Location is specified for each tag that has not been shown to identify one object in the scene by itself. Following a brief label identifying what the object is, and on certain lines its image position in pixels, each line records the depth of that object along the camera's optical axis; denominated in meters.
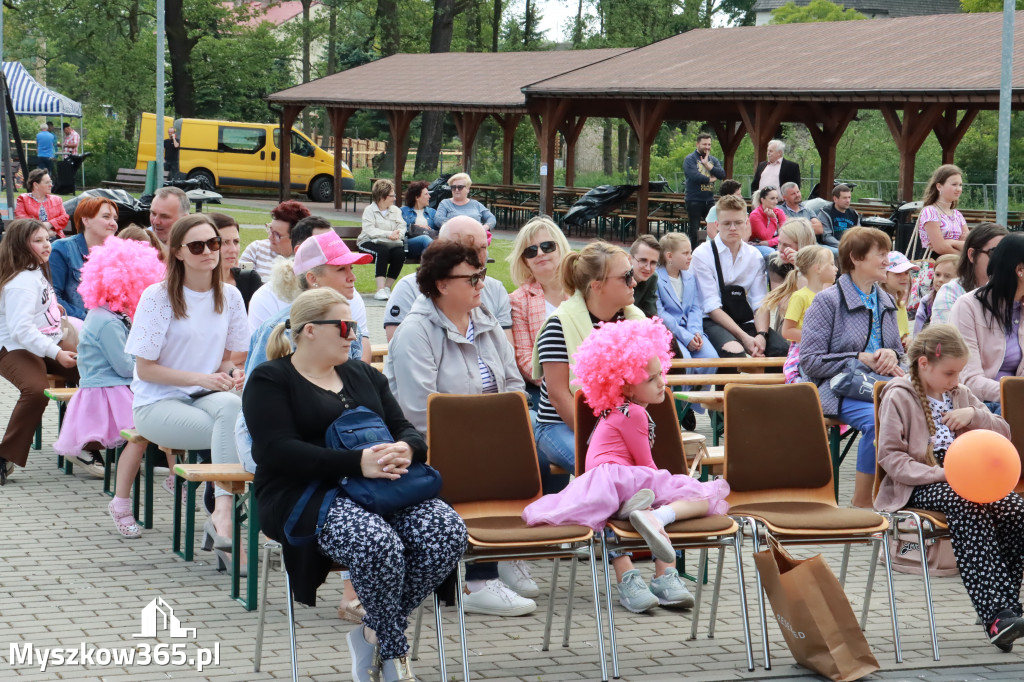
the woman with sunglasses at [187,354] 10.98
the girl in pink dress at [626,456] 8.84
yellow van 61.90
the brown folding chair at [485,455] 9.29
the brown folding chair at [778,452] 9.89
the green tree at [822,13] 94.76
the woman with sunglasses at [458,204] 28.51
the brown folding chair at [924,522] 9.57
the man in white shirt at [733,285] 16.50
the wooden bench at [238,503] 9.70
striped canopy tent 68.08
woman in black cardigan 7.76
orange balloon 9.16
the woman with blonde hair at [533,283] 12.05
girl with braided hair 9.37
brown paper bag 8.52
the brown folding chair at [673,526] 8.80
